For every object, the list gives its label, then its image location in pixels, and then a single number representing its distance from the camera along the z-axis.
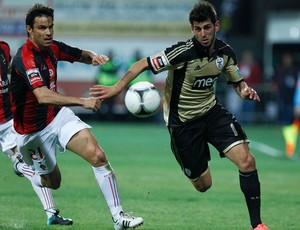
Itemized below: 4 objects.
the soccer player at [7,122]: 18.87
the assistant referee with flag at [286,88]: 44.52
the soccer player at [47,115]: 16.16
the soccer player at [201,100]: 16.52
